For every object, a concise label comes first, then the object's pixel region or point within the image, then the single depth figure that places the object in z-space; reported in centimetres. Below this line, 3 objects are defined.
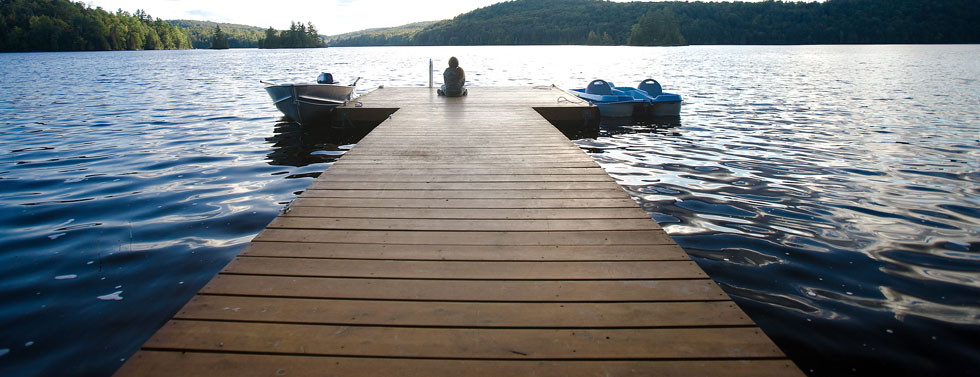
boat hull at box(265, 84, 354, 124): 1075
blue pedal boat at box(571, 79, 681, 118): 1199
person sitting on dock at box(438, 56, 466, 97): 1166
